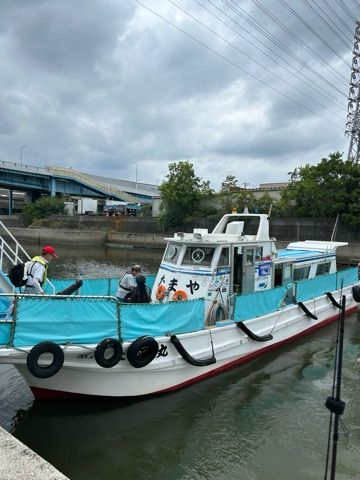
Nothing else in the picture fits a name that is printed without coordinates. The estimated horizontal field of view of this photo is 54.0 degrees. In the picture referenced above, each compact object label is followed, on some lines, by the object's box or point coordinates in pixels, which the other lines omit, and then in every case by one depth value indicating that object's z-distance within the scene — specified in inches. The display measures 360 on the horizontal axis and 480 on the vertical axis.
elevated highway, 2308.1
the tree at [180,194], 1770.4
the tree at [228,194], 1670.8
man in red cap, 279.9
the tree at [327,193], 1288.1
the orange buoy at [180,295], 343.9
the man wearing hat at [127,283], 361.4
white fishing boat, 232.8
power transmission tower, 1717.5
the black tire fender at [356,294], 561.9
